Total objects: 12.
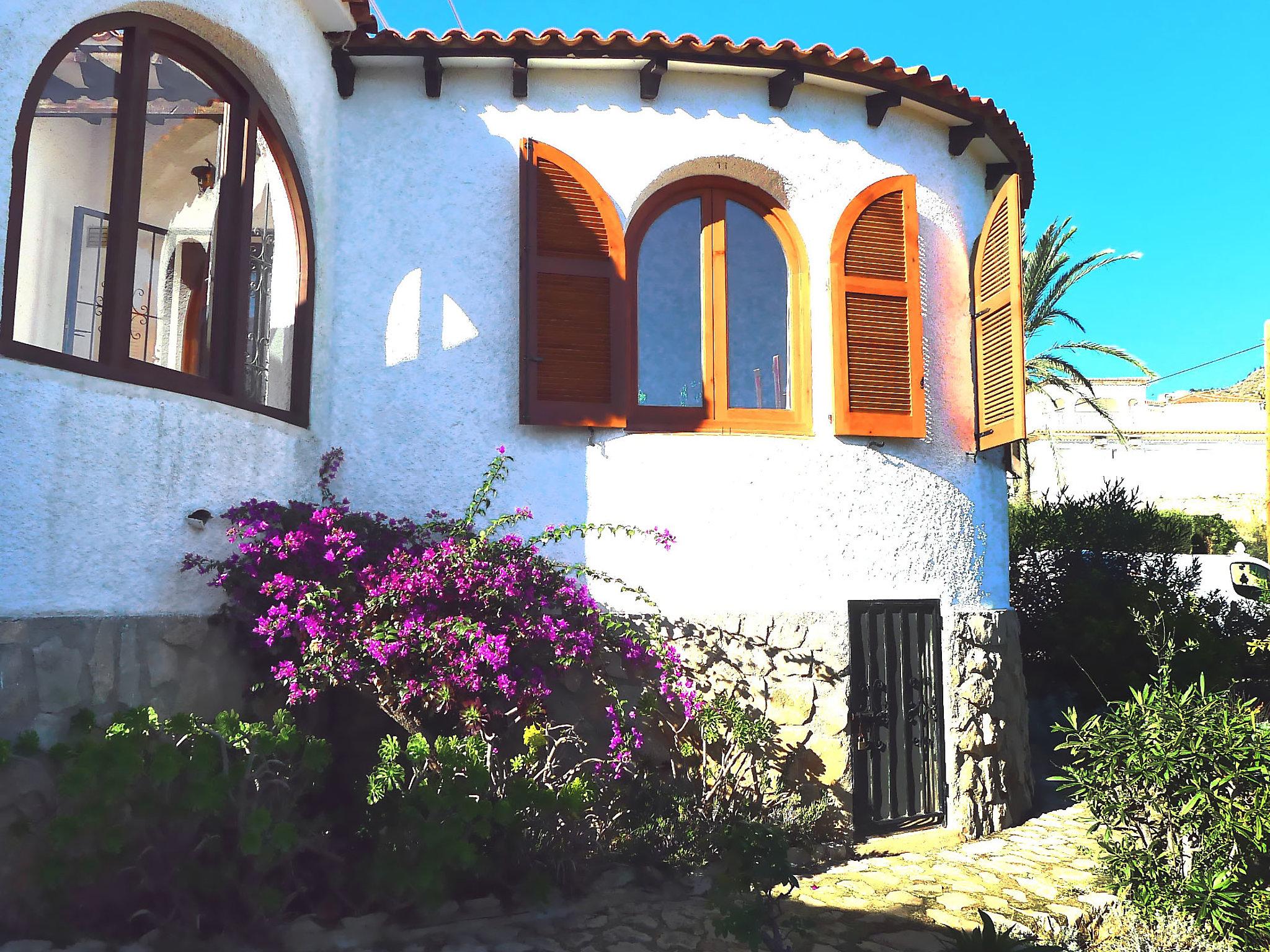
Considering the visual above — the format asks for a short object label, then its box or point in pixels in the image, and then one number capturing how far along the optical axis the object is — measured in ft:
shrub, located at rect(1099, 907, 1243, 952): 15.21
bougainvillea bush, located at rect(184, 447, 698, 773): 15.42
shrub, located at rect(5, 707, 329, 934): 11.84
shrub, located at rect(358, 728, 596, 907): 13.60
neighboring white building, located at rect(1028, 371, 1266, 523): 101.86
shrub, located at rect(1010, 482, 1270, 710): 28.45
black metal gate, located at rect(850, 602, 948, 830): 20.90
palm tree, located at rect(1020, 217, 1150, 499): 49.83
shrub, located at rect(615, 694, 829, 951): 17.44
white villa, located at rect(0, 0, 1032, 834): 19.20
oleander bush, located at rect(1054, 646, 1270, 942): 15.43
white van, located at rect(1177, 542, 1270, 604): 25.72
